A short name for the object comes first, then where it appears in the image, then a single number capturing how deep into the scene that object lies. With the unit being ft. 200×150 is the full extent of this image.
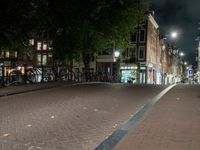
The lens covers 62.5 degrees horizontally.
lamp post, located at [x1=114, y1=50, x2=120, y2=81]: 52.10
